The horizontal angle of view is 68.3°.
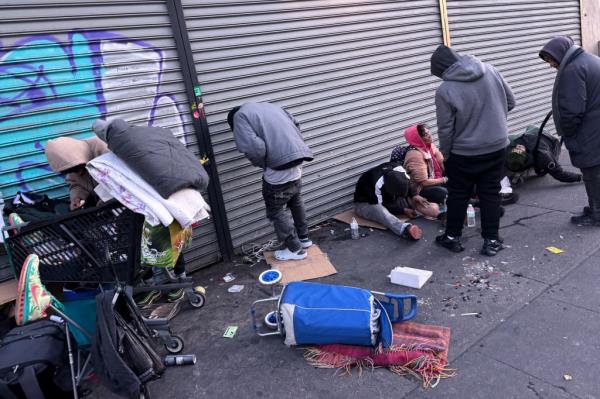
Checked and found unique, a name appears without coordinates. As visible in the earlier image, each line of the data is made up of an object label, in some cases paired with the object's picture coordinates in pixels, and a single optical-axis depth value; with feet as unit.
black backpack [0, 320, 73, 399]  8.13
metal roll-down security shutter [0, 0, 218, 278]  11.56
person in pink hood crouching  17.52
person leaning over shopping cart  11.08
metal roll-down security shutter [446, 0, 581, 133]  22.47
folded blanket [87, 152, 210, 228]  9.50
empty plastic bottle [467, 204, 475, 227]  16.15
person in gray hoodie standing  12.78
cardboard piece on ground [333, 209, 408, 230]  17.18
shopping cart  9.90
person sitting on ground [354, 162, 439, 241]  16.60
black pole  13.65
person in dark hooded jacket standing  13.75
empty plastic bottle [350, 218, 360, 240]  16.53
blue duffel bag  9.21
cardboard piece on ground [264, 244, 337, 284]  13.96
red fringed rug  9.08
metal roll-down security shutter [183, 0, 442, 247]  14.85
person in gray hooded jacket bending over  13.60
